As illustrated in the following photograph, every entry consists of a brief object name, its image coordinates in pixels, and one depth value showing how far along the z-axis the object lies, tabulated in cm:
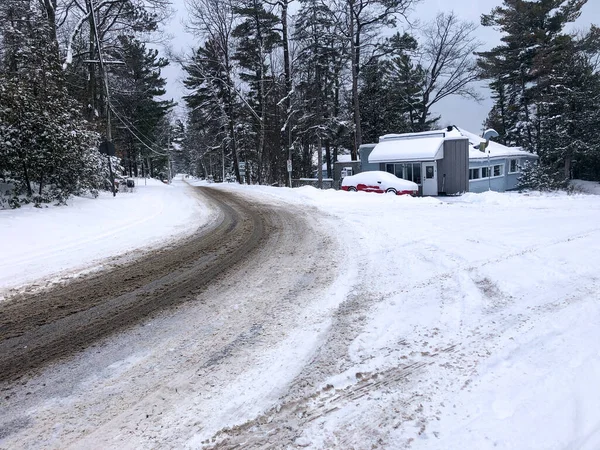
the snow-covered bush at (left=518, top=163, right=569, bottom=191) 2434
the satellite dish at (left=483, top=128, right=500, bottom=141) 2667
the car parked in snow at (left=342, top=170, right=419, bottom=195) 1812
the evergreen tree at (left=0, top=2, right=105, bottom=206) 912
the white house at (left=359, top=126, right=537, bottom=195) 2180
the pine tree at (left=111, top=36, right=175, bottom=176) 2268
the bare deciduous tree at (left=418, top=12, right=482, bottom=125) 3058
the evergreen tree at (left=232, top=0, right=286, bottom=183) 2631
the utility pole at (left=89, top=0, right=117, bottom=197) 1387
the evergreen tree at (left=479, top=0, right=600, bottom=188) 2784
